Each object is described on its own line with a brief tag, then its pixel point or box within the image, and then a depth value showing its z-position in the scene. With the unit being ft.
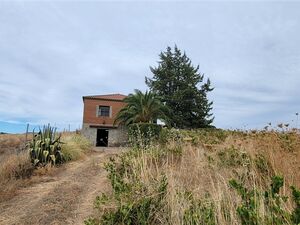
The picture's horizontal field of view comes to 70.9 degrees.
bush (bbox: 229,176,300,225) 4.79
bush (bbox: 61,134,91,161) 24.83
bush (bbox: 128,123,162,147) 41.63
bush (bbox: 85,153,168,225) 7.53
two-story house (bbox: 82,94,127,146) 59.61
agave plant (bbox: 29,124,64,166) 20.43
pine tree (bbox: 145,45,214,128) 72.80
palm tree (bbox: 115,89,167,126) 53.79
